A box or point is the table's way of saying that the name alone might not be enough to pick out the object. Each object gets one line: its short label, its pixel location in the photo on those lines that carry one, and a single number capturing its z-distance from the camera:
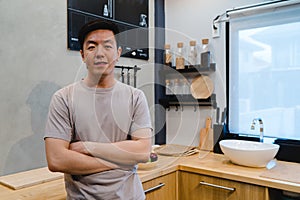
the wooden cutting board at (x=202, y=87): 2.18
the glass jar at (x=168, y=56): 2.37
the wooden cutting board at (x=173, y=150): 2.04
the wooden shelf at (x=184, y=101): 2.15
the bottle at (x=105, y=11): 1.93
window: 1.81
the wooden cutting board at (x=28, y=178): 1.31
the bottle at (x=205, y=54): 2.14
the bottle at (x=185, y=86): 2.28
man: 1.07
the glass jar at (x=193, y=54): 2.22
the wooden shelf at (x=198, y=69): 2.14
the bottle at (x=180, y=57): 2.26
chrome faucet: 1.84
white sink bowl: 1.58
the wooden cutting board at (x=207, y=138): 2.10
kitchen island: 1.25
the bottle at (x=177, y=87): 2.33
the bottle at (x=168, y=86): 2.40
